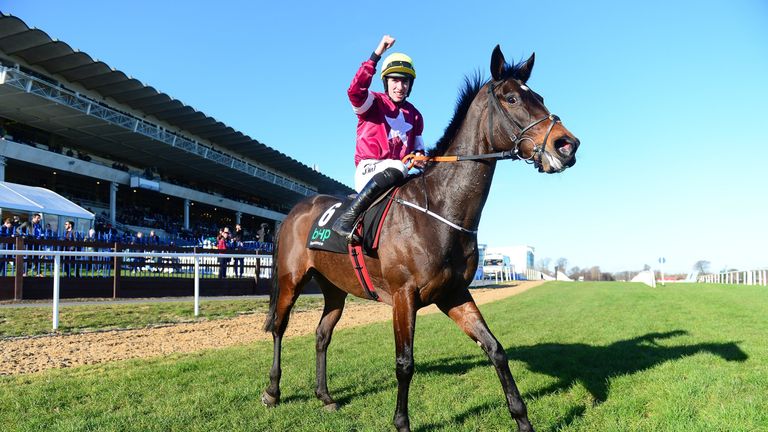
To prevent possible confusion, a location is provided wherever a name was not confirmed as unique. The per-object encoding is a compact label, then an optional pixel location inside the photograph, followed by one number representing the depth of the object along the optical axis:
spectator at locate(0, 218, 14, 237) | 14.53
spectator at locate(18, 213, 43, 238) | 15.72
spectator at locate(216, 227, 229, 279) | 16.55
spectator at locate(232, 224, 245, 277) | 16.66
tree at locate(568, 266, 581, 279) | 83.53
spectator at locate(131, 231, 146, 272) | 14.47
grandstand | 28.77
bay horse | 3.39
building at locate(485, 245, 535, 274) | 63.78
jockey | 3.93
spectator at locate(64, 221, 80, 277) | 13.20
